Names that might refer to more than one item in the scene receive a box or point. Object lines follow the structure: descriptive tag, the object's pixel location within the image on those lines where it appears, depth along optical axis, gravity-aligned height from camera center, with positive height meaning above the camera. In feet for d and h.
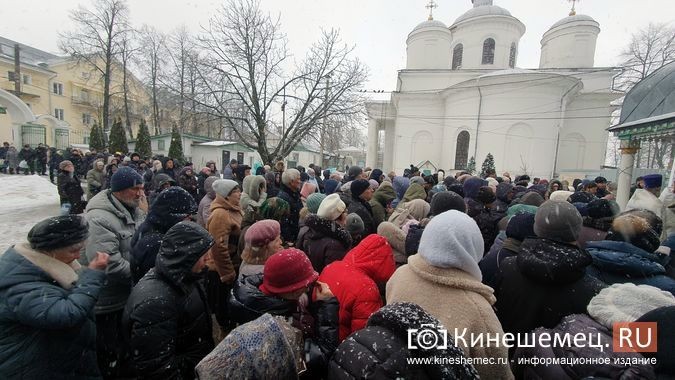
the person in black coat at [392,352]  3.42 -2.14
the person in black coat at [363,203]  13.78 -1.87
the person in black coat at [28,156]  54.90 -2.24
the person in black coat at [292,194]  15.48 -1.86
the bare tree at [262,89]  54.34 +11.95
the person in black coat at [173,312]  5.32 -2.91
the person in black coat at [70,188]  22.93 -3.23
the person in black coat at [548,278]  5.94 -2.07
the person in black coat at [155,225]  7.84 -1.95
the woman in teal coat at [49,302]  5.13 -2.64
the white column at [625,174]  26.48 +0.26
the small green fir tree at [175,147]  74.90 +1.20
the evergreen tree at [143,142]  74.59 +1.96
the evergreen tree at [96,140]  71.36 +1.71
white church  72.38 +17.51
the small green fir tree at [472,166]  71.92 +0.60
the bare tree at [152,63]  98.00 +28.49
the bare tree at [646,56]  74.95 +30.24
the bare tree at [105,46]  81.41 +26.48
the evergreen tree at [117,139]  71.00 +2.25
